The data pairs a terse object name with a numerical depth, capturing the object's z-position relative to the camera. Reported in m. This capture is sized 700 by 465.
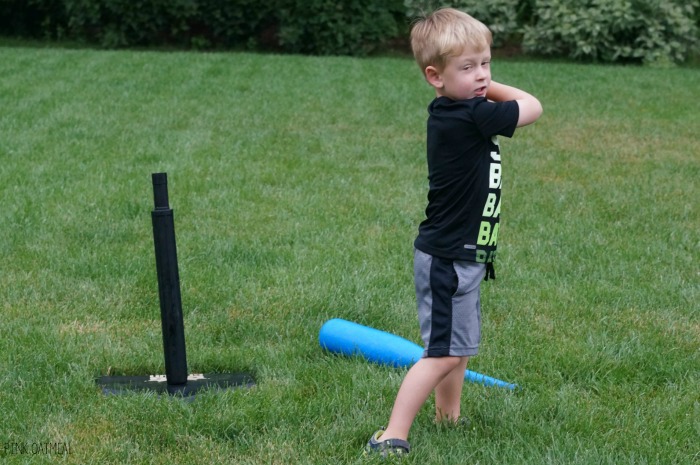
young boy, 3.18
